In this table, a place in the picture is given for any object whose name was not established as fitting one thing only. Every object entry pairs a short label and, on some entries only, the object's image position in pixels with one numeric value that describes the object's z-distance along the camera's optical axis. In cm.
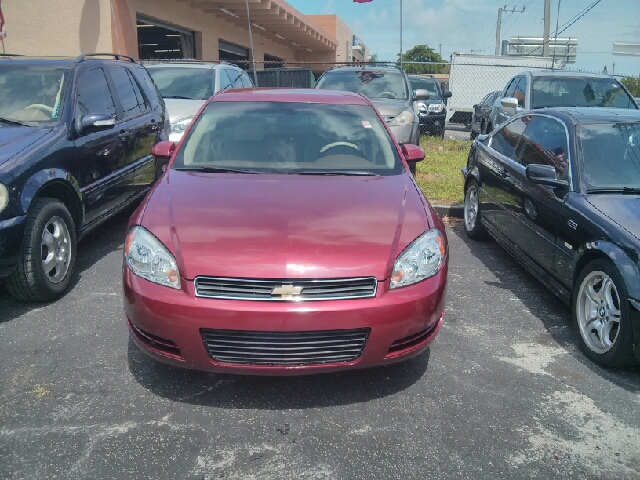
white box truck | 2052
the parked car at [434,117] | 1496
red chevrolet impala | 283
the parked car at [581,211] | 348
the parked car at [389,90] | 921
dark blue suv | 411
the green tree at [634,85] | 3835
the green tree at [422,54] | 8574
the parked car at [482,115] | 1295
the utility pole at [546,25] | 2720
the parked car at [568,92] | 916
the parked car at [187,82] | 902
